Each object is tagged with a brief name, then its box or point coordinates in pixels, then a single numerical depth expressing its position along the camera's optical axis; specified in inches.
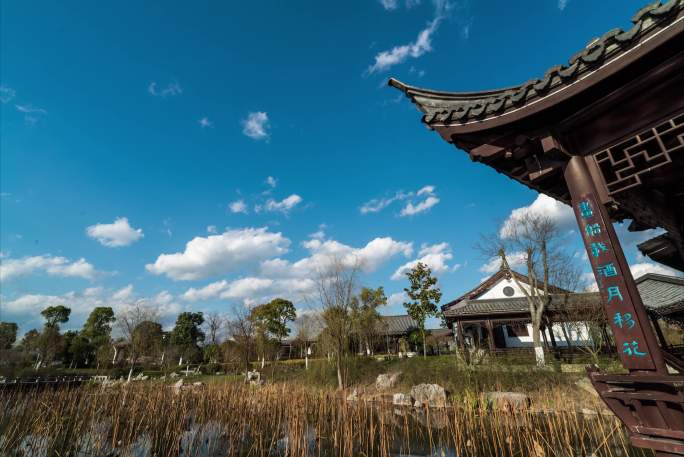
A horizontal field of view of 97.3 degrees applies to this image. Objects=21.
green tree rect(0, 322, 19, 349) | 1053.6
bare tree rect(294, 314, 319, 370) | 1115.5
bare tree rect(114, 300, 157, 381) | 868.0
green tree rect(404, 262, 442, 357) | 908.6
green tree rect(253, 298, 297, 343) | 1315.2
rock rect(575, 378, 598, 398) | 419.6
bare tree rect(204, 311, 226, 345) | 1196.2
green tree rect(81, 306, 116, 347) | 1385.3
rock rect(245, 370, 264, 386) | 722.8
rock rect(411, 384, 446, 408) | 438.3
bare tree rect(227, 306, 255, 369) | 905.5
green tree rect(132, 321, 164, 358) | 875.4
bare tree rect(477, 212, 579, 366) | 584.4
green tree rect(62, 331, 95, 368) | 1160.2
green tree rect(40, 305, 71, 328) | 1446.9
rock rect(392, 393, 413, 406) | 469.8
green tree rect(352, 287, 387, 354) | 939.4
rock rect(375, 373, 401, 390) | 585.6
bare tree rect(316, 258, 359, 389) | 627.2
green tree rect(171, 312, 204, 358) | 1360.7
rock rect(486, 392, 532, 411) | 357.4
